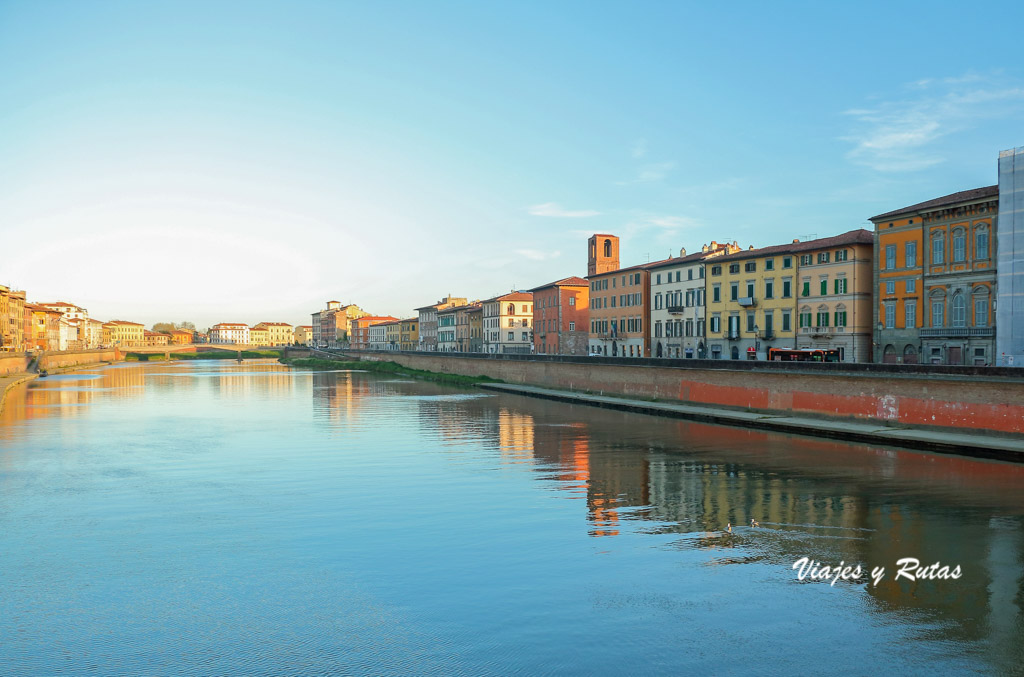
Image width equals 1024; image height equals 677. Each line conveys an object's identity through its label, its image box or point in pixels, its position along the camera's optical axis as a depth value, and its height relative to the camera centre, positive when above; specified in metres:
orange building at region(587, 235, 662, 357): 71.00 +3.33
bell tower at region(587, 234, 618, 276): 84.38 +9.88
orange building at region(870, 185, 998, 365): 39.84 +3.45
